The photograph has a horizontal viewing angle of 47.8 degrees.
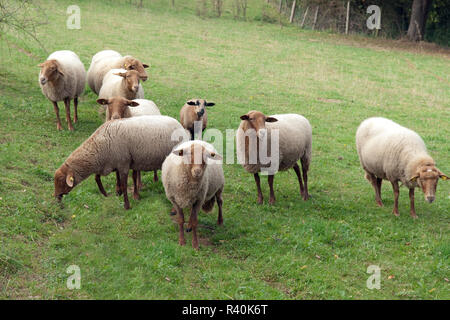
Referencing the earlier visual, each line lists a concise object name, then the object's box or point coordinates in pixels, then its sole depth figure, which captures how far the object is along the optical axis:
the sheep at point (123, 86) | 11.55
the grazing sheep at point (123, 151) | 8.46
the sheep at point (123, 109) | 9.70
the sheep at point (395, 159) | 8.82
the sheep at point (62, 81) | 11.88
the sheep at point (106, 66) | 12.59
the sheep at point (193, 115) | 10.96
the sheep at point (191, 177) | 7.25
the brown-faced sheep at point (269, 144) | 9.19
